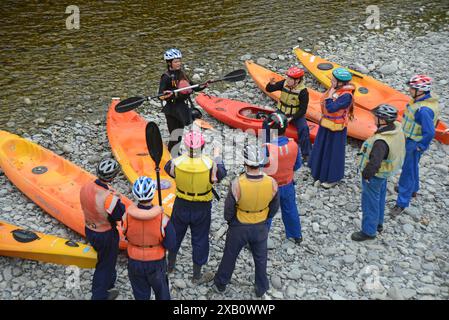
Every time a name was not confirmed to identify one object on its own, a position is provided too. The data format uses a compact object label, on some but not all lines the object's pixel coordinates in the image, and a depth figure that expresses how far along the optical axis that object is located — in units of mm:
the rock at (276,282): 5320
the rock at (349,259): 5629
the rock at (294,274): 5430
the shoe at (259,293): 5148
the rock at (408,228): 6086
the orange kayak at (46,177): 6051
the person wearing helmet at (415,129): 5898
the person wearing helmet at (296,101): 6922
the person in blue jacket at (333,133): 6320
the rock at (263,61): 11509
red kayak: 8328
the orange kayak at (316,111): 7930
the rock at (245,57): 11716
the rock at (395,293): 5105
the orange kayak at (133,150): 6566
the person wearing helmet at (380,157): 5285
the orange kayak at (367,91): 8205
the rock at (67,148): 7984
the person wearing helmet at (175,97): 6875
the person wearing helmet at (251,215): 4531
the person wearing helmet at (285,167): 5156
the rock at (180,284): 5273
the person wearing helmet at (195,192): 4730
